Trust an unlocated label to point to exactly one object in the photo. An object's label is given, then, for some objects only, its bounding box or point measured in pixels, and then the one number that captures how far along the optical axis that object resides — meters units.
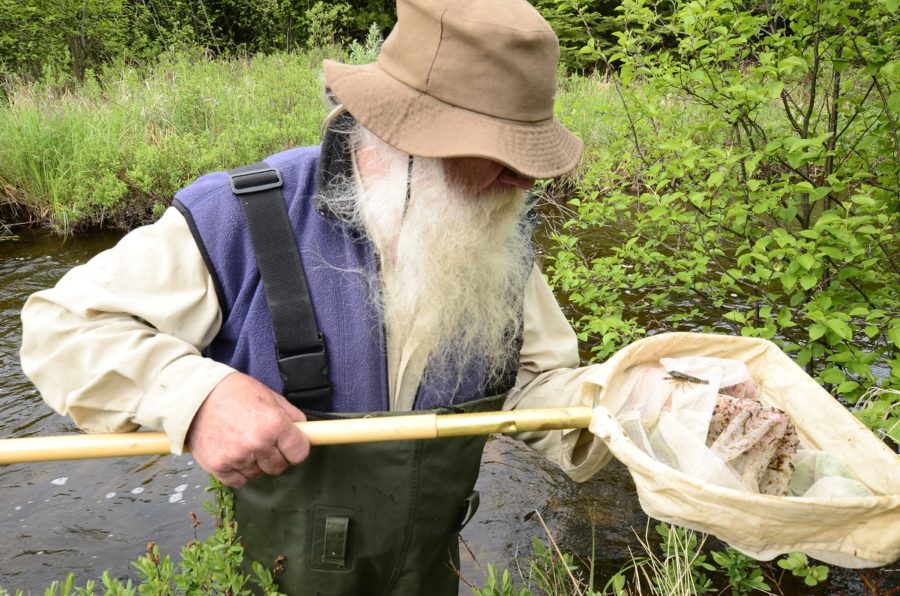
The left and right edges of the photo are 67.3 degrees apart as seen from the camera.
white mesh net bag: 1.34
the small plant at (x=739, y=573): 2.56
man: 1.47
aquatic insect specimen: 1.73
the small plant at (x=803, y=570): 2.29
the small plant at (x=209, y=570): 1.71
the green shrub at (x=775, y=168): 2.71
